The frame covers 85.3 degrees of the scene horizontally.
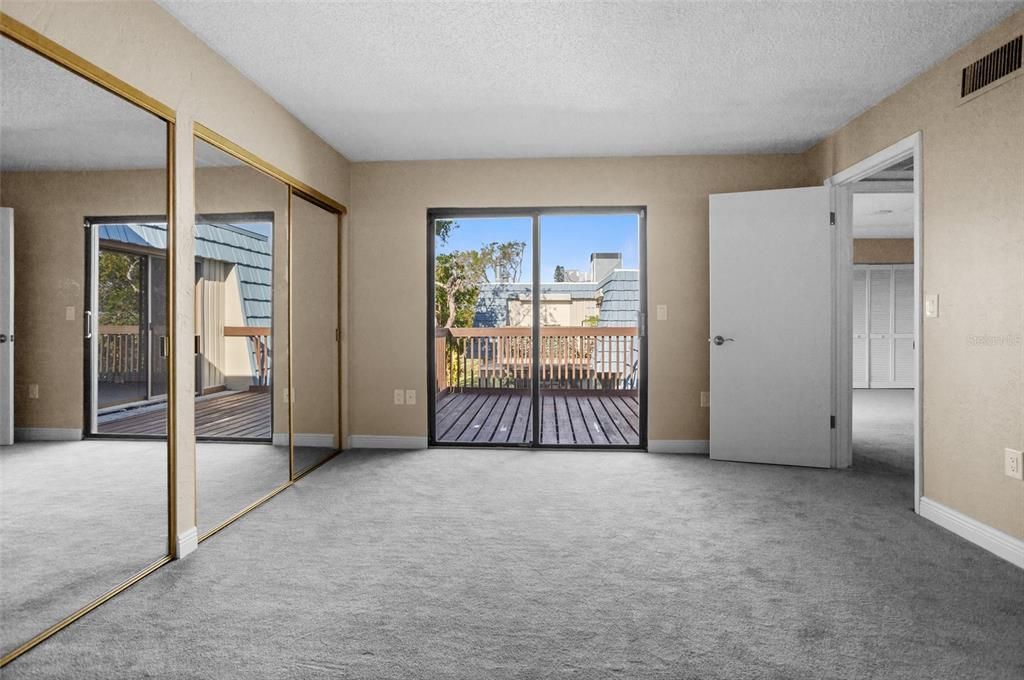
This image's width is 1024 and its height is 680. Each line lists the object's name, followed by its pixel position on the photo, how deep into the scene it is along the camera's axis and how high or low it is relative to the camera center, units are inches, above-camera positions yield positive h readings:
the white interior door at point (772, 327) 152.8 +1.6
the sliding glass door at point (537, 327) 176.6 +2.3
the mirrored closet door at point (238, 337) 101.7 -0.7
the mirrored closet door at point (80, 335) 66.5 -0.3
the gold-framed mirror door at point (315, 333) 140.6 +0.0
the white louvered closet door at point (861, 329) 331.6 +2.3
